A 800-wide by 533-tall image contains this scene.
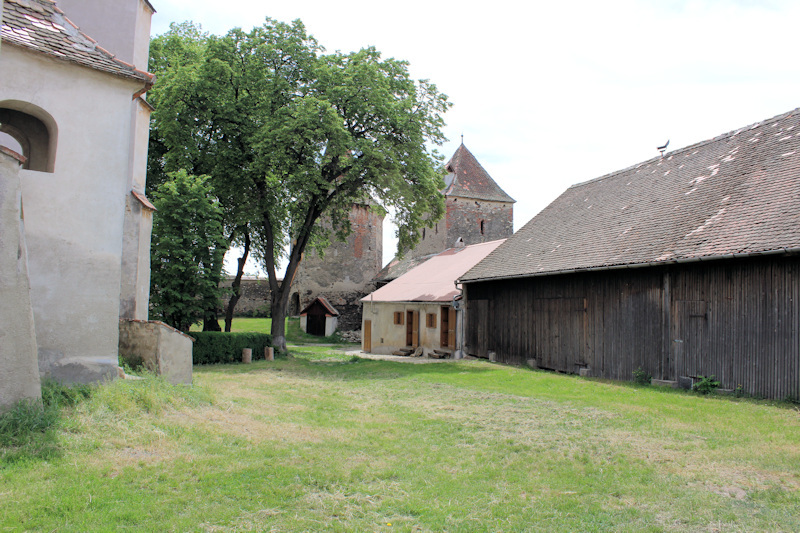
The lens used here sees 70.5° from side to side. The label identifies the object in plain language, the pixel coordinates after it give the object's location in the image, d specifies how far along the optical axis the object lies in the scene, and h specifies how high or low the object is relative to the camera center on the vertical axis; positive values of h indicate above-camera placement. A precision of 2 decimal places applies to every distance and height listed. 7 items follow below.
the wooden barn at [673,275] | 11.56 +0.91
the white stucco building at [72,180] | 8.58 +1.83
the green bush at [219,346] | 19.98 -1.72
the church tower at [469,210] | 40.34 +6.98
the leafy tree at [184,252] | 18.95 +1.57
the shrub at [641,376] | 14.24 -1.68
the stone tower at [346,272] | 38.88 +2.06
